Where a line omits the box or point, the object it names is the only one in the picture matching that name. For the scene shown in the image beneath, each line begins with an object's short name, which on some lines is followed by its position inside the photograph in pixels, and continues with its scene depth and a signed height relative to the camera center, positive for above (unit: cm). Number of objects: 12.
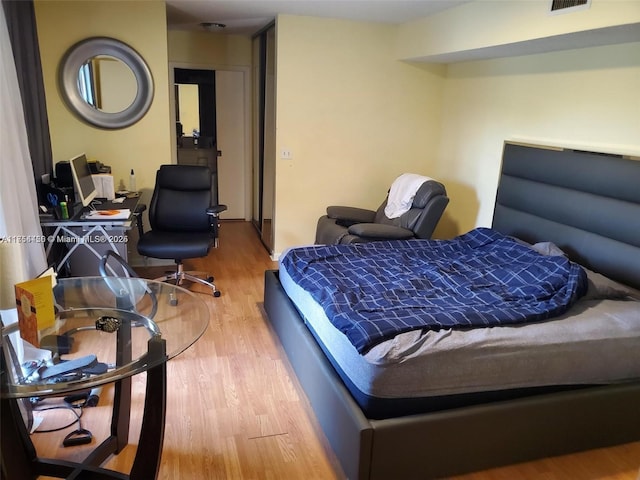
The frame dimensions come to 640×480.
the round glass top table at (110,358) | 168 -99
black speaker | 367 -62
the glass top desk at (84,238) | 343 -103
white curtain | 261 -49
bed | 200 -123
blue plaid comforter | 229 -98
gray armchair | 392 -97
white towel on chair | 428 -74
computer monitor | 349 -64
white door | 593 -47
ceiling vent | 255 +61
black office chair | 408 -88
